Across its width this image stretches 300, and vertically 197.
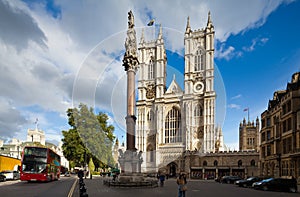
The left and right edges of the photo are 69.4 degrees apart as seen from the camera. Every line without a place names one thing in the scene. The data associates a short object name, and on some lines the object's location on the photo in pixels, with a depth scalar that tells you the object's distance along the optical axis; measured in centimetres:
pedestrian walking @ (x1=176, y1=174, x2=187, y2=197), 1082
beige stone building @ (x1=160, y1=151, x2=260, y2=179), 4503
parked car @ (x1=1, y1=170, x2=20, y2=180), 2713
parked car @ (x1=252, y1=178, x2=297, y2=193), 1968
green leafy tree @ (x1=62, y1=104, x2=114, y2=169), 3917
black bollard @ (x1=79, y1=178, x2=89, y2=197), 678
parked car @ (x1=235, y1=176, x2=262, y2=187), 2424
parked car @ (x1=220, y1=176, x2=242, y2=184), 3077
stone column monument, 1927
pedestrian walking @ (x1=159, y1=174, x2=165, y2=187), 2145
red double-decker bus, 2043
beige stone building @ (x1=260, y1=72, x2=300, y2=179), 2574
